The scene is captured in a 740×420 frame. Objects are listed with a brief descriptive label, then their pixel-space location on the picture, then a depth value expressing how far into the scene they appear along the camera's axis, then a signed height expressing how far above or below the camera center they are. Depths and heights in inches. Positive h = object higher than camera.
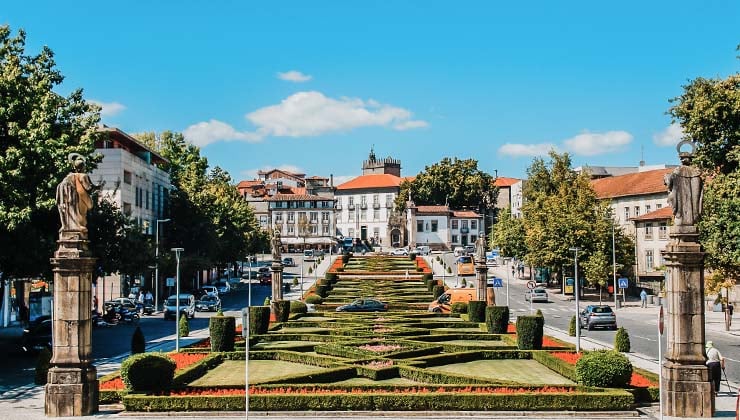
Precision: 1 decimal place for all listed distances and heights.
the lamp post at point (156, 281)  2628.2 -111.6
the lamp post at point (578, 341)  1266.7 -152.7
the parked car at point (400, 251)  4986.2 -44.7
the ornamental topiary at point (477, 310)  1818.4 -148.0
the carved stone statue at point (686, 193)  875.4 +51.1
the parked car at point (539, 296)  2797.7 -182.3
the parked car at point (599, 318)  1877.5 -175.0
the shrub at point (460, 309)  2017.7 -161.1
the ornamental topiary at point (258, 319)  1567.4 -142.1
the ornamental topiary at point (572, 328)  1643.7 -172.1
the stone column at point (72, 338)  870.4 -98.8
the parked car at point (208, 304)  2512.3 -177.9
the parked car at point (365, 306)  2121.1 -160.9
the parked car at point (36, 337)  1485.0 -162.8
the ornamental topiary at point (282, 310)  1872.5 -147.8
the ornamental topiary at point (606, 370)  911.0 -143.1
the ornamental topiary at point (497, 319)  1605.6 -148.9
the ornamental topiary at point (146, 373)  919.7 -142.2
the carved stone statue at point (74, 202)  904.9 +50.3
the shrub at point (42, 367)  1098.1 -159.7
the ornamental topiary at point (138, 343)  1235.9 -144.9
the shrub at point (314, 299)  2348.3 -156.9
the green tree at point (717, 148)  1585.9 +191.2
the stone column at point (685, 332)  842.8 -95.5
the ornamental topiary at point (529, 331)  1326.3 -144.3
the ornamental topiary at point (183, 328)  1558.1 -159.6
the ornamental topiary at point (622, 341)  1346.0 -163.6
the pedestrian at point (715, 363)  947.3 -142.1
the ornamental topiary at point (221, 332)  1302.9 -137.7
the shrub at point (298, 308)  2042.3 -156.9
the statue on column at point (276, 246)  2192.1 -2.1
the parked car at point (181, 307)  2217.0 -168.9
